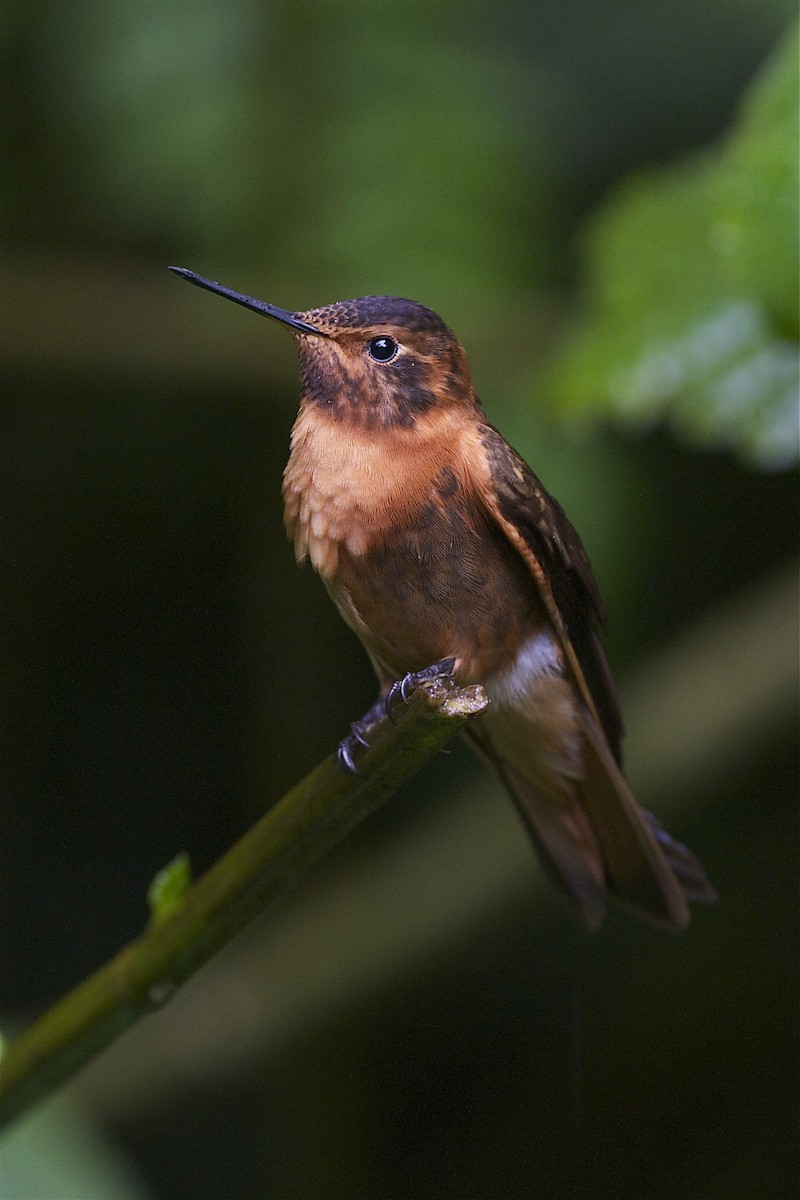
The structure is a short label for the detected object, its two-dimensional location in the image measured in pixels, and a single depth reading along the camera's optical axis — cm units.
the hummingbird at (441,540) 278
